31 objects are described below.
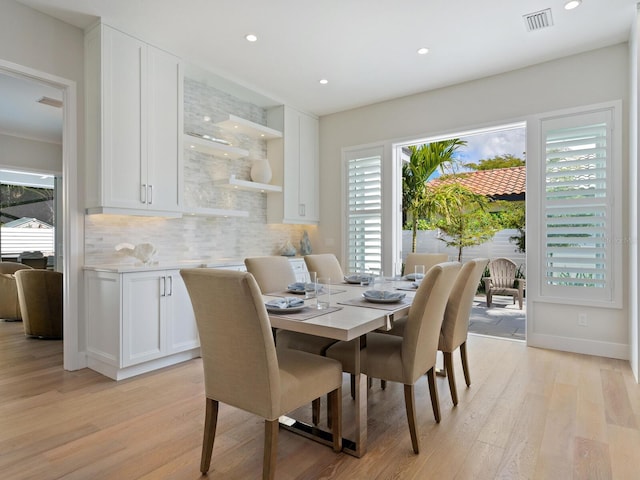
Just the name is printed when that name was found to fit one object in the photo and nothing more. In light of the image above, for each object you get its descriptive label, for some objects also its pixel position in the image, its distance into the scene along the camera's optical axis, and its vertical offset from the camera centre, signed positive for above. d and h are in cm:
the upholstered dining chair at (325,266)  341 -23
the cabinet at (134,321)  302 -66
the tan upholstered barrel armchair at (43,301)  413 -64
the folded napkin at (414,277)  312 -30
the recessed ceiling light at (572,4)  290 +181
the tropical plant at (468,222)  748 +37
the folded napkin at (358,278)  297 -30
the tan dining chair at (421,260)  364 -19
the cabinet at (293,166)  498 +101
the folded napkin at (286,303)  198 -33
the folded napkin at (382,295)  226 -33
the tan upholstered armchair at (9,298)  508 -75
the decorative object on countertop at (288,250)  510 -12
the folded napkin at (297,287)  257 -31
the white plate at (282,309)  192 -35
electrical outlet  367 -76
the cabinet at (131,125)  316 +102
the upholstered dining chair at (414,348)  195 -60
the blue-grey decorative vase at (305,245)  540 -6
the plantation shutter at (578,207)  357 +32
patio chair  608 -62
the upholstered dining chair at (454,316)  254 -51
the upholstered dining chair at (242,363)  154 -53
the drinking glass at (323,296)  212 -35
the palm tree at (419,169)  631 +119
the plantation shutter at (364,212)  502 +38
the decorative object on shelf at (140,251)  340 -9
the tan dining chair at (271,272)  286 -24
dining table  172 -38
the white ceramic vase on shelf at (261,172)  476 +87
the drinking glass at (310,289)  243 -31
